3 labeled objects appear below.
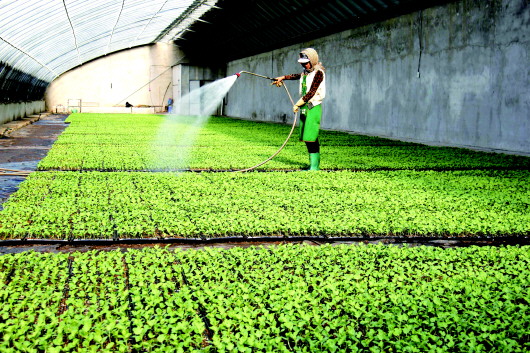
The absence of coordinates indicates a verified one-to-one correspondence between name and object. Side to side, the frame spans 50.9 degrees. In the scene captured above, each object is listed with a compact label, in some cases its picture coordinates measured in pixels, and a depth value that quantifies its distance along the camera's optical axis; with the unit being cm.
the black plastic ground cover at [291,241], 436
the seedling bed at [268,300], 262
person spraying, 816
